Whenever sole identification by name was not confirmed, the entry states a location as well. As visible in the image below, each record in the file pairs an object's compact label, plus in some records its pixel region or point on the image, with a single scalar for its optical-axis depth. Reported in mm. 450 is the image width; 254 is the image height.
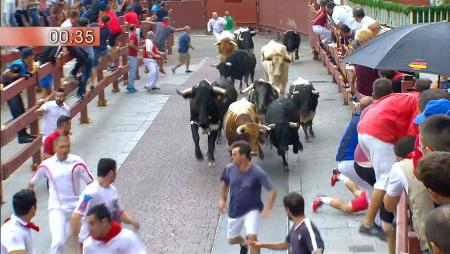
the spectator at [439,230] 4535
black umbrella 9227
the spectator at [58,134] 11234
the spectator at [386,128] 8797
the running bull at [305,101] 15883
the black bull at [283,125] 13961
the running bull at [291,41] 26312
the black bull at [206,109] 14773
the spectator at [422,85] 9734
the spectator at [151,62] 22797
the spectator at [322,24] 23984
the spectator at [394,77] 11055
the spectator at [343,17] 19572
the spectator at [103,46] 19250
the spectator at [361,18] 16594
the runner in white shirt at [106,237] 6977
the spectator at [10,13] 17842
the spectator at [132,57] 22531
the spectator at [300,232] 7441
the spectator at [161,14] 30891
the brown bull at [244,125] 13383
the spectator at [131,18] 25844
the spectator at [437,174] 5465
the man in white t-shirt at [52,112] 13797
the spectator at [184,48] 25766
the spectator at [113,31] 21406
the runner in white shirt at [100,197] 8742
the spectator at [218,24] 31672
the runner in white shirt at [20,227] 7645
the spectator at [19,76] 14641
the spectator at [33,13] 18703
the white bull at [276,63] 19047
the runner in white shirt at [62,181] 9531
